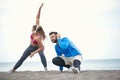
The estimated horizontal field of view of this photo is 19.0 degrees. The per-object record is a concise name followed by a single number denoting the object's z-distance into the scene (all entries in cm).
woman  1041
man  968
